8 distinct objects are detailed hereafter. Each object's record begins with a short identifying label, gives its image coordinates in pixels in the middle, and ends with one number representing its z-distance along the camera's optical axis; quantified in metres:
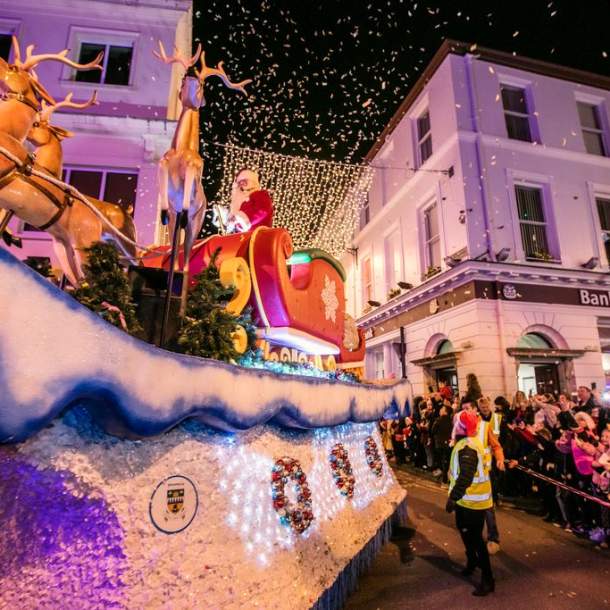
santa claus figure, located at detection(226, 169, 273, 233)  5.52
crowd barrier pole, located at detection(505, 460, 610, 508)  5.41
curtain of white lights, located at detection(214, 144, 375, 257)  12.27
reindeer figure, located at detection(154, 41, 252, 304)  3.29
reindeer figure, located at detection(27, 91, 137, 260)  3.99
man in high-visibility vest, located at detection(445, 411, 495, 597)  4.27
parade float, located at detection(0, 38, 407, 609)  1.50
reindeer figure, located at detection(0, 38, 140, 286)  3.45
